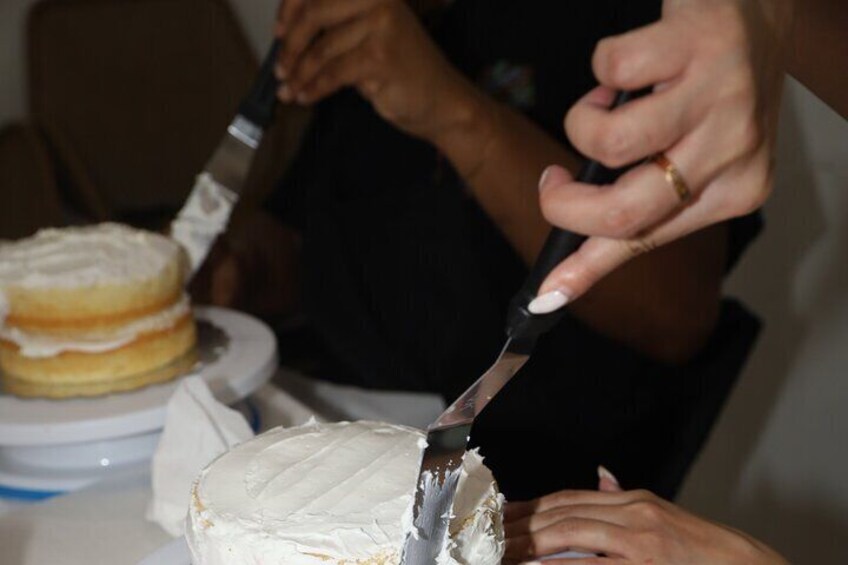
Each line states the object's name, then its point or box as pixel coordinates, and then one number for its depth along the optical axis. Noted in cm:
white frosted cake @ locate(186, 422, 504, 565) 89
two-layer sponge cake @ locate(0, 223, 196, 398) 122
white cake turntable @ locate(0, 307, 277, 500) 115
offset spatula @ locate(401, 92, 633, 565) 89
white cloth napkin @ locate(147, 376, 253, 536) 109
